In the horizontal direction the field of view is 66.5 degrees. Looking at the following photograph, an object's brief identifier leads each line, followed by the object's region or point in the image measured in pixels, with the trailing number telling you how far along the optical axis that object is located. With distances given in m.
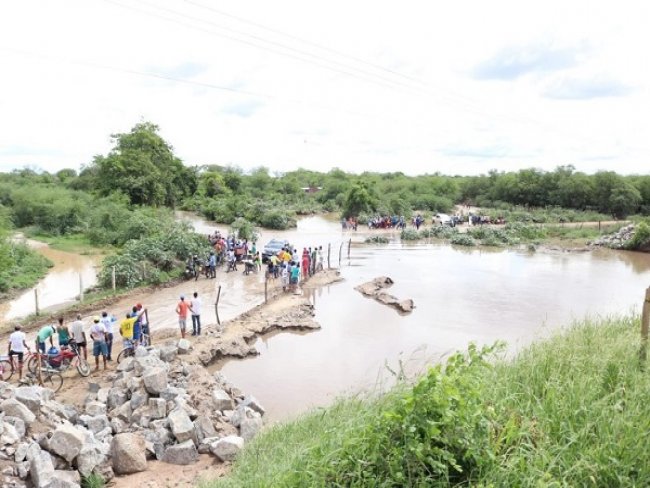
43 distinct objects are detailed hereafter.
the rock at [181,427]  8.67
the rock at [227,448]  8.33
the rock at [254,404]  10.29
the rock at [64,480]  7.02
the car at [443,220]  49.28
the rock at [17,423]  8.15
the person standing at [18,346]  11.62
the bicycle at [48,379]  11.23
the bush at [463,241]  39.75
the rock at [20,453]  7.55
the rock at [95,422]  9.04
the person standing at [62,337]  12.43
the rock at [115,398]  10.08
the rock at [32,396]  8.98
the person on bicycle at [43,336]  11.93
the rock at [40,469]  7.08
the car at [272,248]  26.56
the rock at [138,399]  9.79
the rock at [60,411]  9.23
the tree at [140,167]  42.25
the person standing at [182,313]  14.69
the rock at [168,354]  12.20
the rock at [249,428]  9.16
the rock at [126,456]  8.07
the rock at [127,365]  11.42
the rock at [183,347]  13.12
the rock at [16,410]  8.48
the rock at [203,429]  8.91
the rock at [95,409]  9.62
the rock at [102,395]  10.34
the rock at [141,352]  11.95
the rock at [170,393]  9.91
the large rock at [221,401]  10.16
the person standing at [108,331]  12.52
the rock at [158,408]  9.45
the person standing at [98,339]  12.20
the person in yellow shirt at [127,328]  12.77
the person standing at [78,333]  12.44
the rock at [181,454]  8.36
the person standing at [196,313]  14.88
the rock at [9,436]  7.71
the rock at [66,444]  7.68
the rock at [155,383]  9.97
